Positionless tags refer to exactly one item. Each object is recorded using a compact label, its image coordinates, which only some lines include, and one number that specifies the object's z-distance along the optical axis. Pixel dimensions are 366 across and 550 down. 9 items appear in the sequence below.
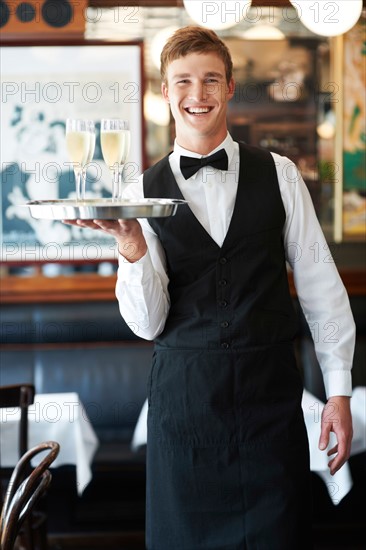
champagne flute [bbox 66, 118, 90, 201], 2.37
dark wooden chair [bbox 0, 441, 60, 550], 1.99
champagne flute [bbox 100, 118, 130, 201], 2.37
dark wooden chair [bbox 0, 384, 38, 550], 3.37
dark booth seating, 4.48
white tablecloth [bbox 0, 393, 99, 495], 3.74
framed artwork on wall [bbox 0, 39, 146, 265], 4.93
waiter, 2.39
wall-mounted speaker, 4.84
